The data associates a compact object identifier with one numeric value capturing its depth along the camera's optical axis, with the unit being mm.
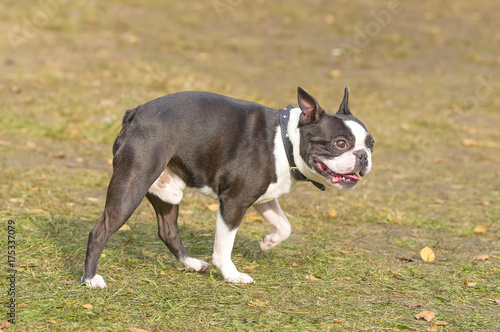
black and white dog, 8930
